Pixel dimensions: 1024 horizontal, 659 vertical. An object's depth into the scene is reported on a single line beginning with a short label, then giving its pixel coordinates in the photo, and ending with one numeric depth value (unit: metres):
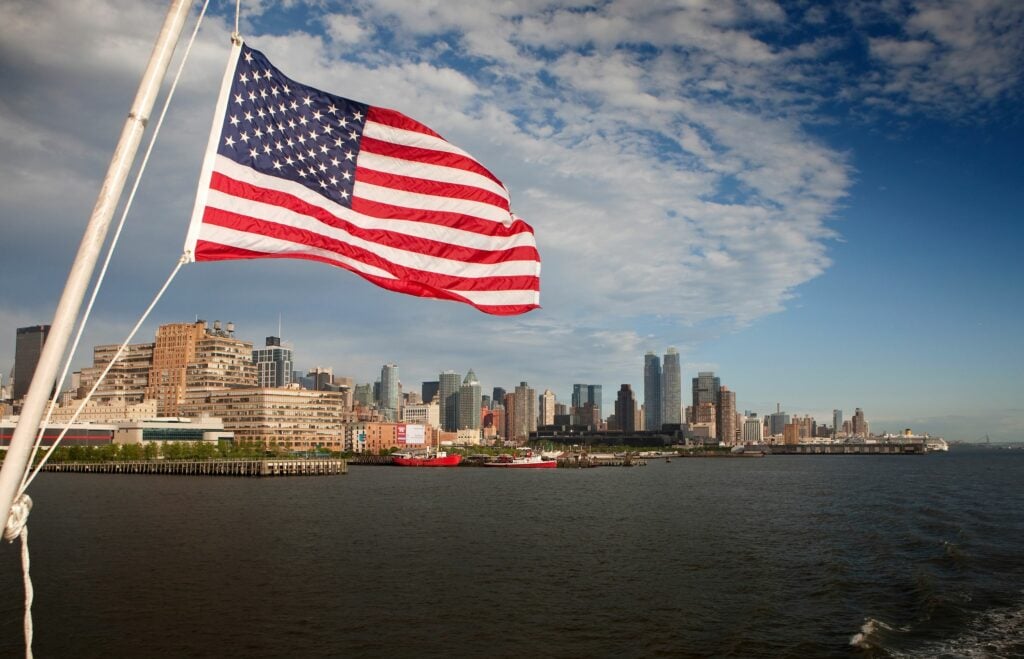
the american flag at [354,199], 9.35
